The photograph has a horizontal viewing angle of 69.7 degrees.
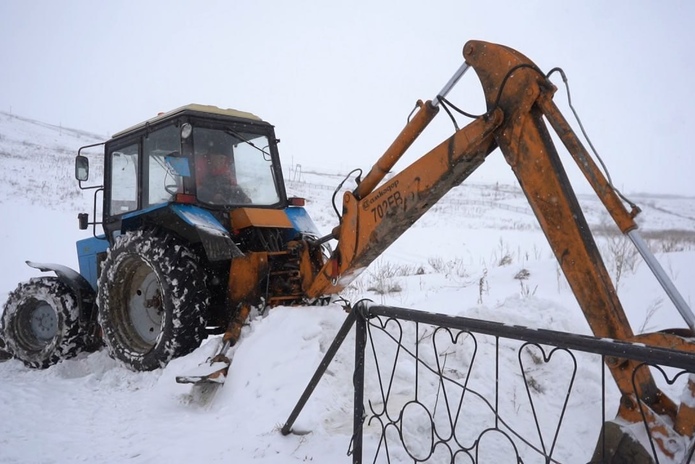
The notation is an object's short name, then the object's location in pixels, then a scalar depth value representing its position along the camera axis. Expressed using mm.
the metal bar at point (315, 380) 2743
